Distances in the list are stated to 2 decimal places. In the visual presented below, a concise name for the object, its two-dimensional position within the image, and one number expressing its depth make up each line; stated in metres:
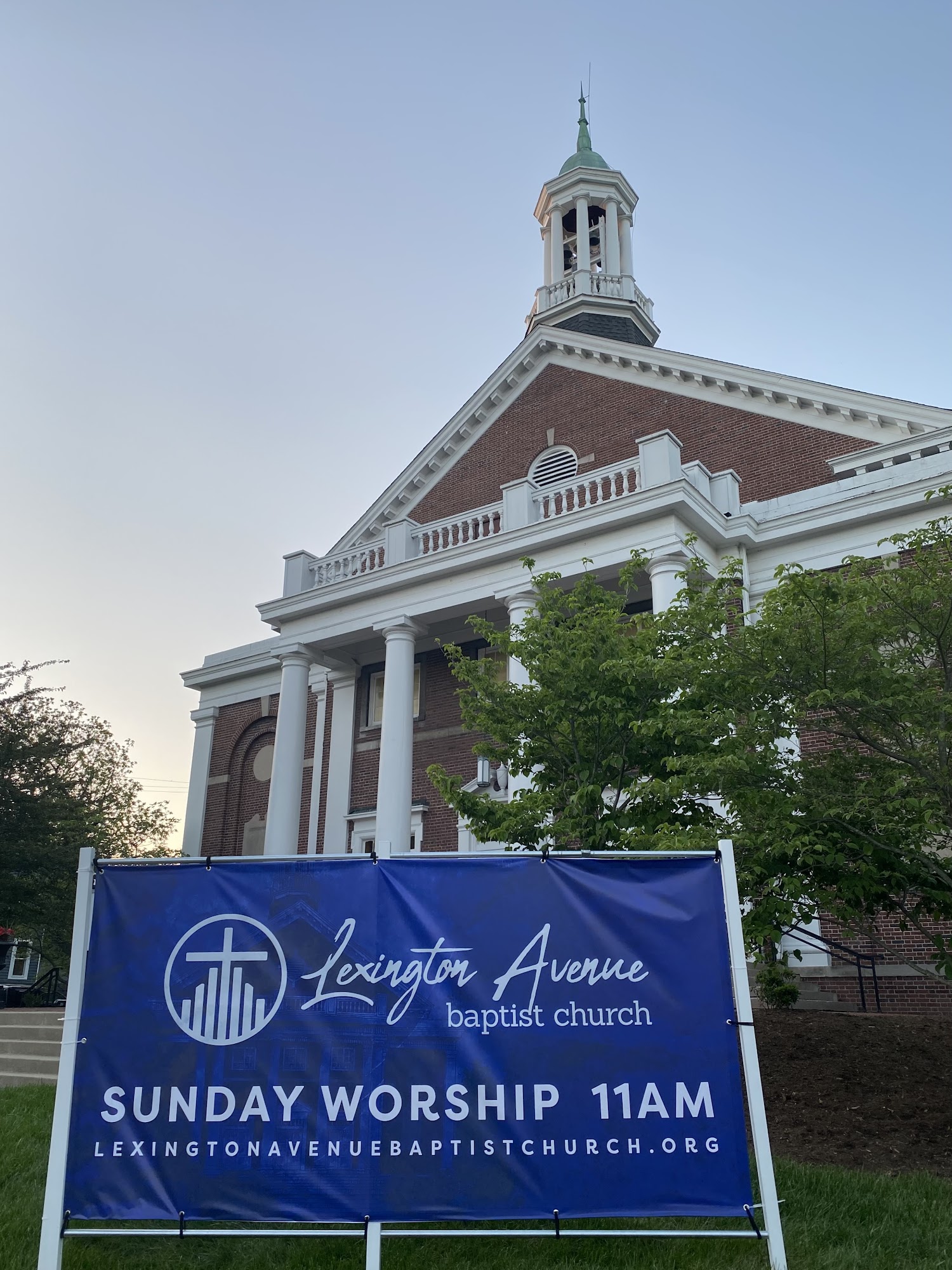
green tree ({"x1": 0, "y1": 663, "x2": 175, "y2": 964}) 20.86
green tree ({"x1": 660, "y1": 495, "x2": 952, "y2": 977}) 7.88
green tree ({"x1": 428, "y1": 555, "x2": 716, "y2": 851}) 10.07
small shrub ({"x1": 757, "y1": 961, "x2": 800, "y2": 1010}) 12.23
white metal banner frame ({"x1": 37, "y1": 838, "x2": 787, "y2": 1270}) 4.78
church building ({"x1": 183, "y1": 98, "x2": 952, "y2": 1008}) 17.48
